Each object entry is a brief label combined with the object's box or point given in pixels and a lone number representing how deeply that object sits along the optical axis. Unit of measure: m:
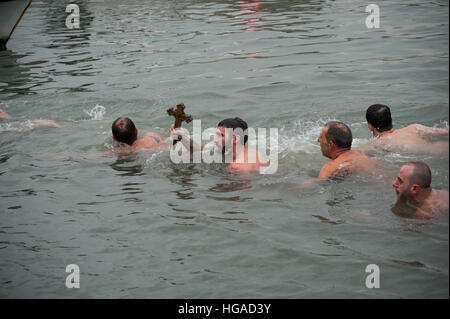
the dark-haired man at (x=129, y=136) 15.75
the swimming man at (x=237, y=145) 13.59
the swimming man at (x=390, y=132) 13.61
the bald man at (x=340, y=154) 12.37
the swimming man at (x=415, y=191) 9.68
